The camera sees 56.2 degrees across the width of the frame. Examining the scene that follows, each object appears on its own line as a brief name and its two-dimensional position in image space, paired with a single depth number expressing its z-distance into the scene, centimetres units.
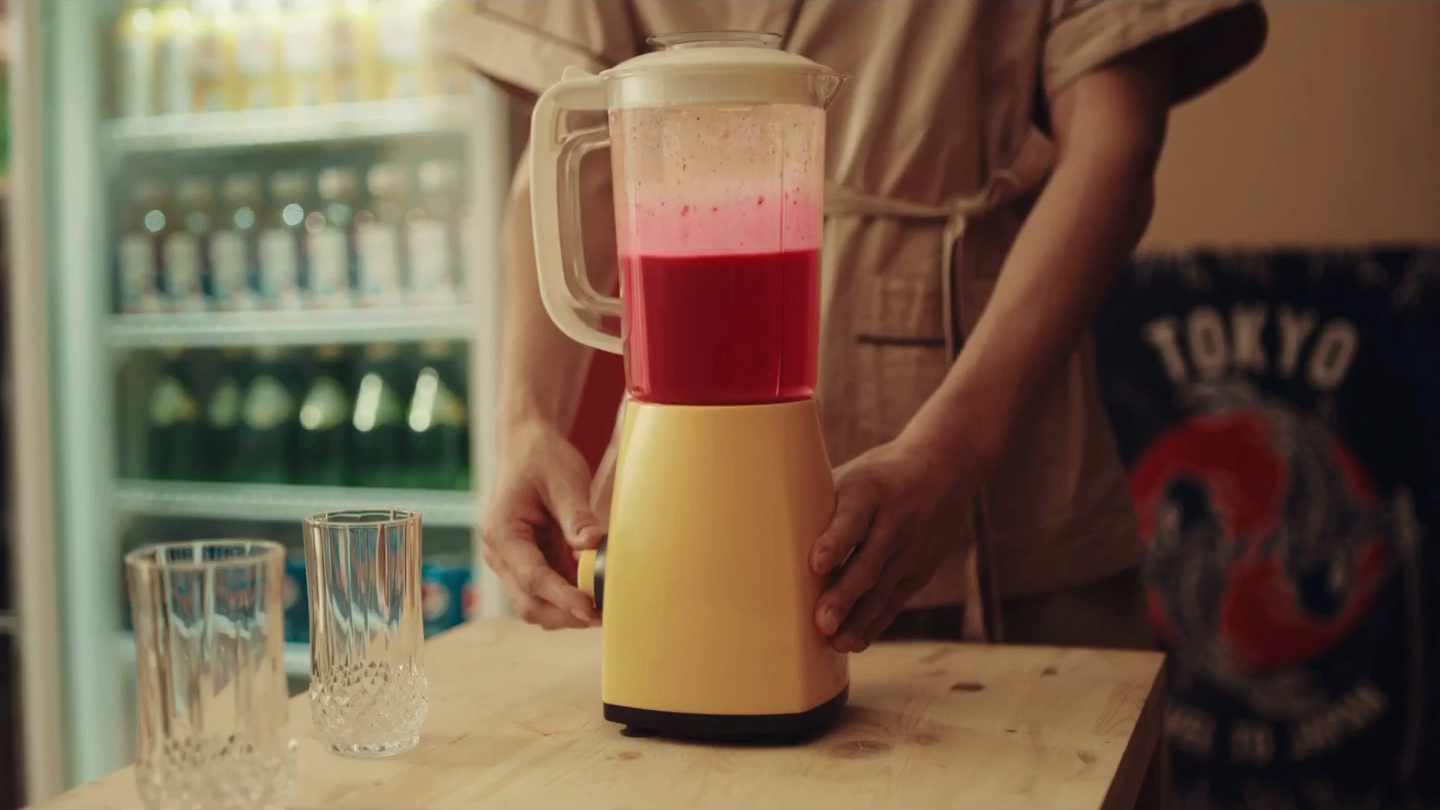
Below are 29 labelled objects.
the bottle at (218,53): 253
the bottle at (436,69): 232
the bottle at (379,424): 245
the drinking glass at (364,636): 75
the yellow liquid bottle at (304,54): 244
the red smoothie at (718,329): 79
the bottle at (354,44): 241
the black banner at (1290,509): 186
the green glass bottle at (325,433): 249
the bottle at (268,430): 253
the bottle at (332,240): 242
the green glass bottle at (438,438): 242
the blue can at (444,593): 237
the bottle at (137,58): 254
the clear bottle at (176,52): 254
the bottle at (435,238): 235
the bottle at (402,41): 236
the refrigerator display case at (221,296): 239
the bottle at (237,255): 249
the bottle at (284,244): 245
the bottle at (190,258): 253
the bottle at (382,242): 239
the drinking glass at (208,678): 62
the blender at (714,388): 76
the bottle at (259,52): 249
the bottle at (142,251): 253
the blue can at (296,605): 248
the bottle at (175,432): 261
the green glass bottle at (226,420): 257
